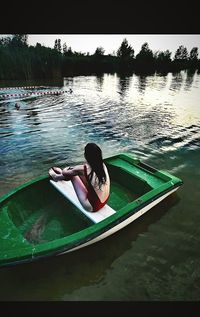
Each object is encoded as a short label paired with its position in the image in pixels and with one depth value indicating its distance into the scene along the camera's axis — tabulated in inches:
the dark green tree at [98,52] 2218.6
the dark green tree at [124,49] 2571.4
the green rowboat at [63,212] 122.6
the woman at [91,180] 137.9
